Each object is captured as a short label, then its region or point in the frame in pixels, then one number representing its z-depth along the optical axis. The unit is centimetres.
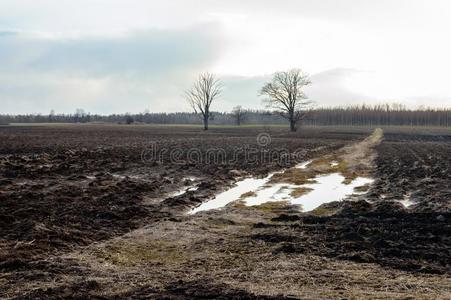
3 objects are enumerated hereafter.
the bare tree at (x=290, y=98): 8888
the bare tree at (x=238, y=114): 14150
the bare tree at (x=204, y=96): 10569
